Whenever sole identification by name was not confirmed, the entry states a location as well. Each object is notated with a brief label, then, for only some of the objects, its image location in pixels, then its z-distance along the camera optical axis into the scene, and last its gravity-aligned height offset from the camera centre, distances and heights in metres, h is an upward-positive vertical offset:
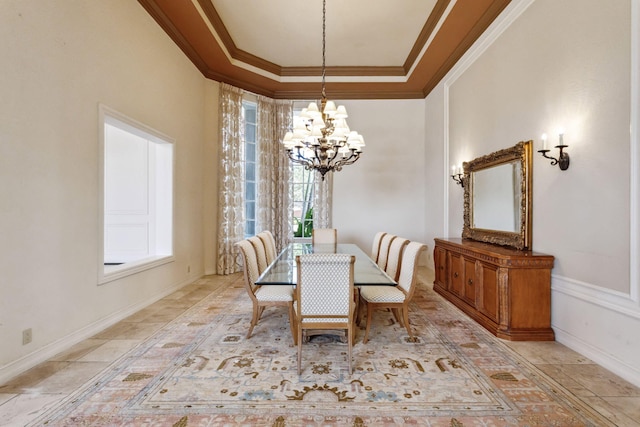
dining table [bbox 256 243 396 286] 2.30 -0.50
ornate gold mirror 3.03 +0.21
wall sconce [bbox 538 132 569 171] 2.53 +0.52
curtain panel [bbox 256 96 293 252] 5.77 +0.91
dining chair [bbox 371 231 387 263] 4.03 -0.43
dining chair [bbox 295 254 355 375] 2.12 -0.58
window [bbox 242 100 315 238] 5.85 +0.55
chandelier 3.10 +0.84
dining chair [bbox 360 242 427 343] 2.67 -0.73
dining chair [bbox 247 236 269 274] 3.18 -0.43
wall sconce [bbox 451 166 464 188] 4.46 +0.61
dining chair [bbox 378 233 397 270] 3.60 -0.44
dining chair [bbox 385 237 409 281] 3.09 -0.46
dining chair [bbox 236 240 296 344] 2.70 -0.75
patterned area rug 1.70 -1.16
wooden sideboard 2.69 -0.74
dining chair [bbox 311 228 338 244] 4.69 -0.34
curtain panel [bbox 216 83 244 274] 5.27 +0.58
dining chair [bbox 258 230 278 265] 3.69 -0.40
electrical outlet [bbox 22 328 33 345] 2.15 -0.90
